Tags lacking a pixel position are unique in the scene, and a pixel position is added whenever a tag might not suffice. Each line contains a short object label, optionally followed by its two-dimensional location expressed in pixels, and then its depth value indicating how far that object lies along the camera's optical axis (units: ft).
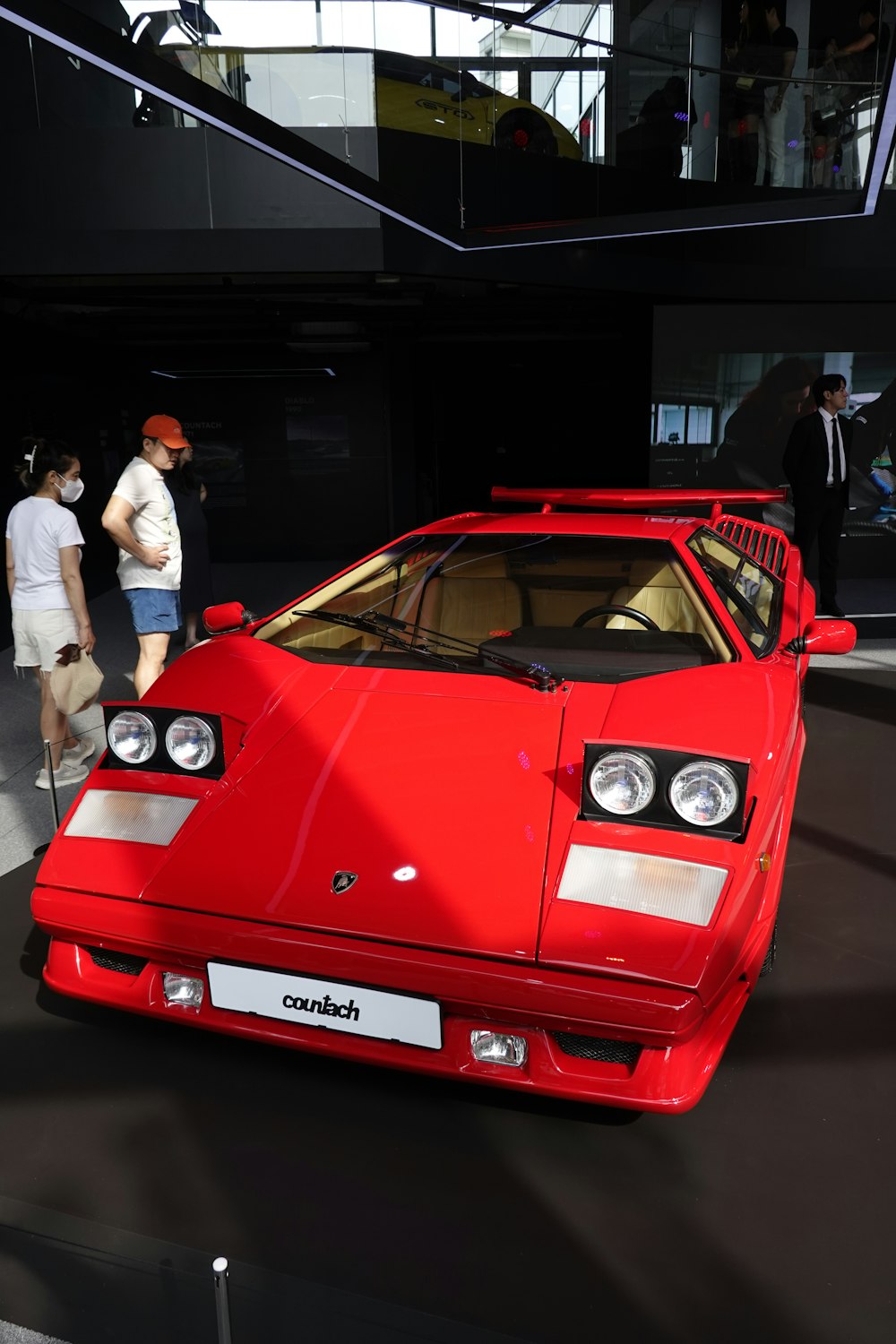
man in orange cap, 13.75
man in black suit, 21.91
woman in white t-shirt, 12.62
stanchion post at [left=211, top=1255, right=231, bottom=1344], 4.68
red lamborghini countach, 5.81
